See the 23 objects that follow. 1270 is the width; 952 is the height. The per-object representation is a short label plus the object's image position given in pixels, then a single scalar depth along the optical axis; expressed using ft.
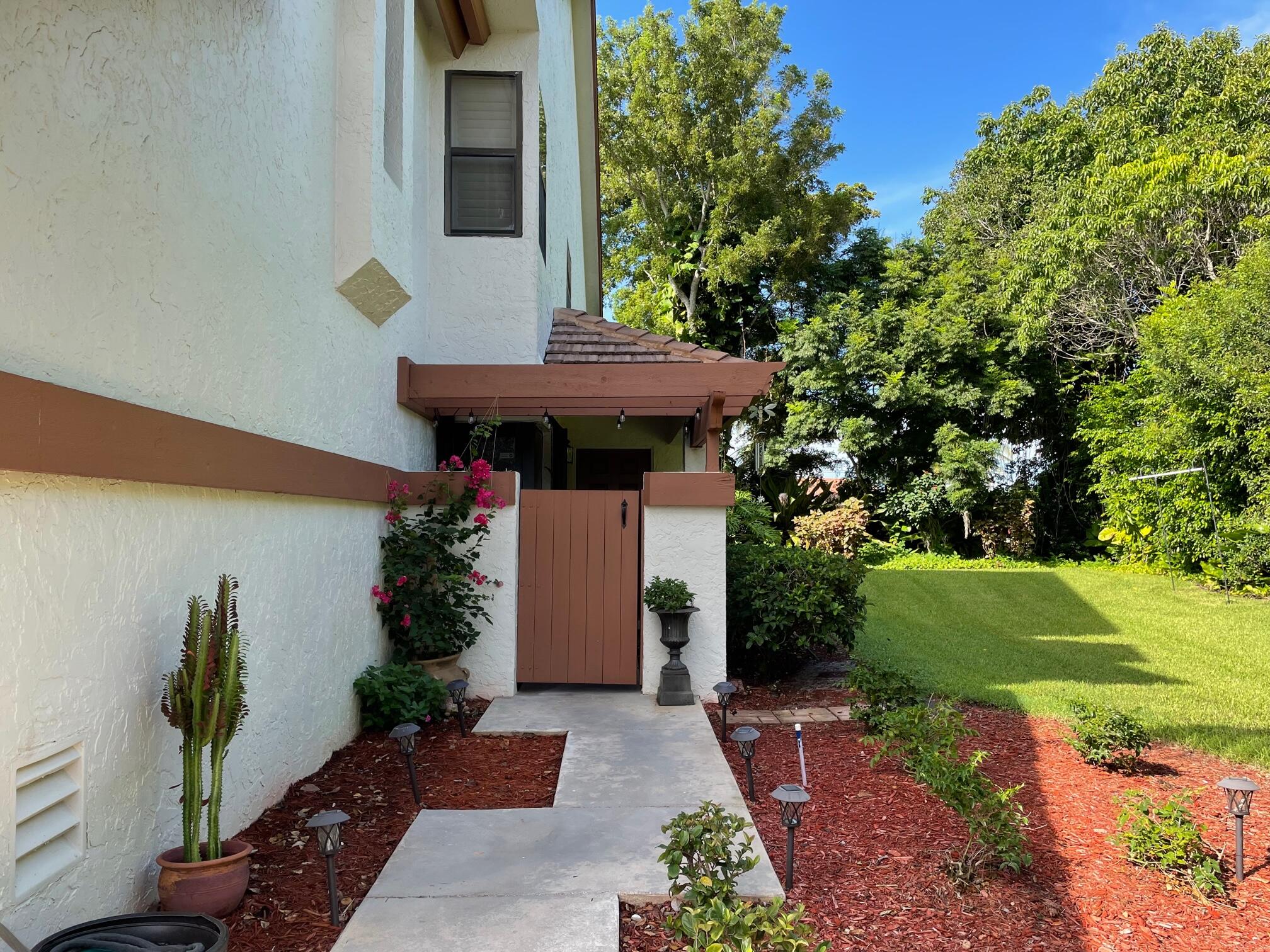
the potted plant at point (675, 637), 21.59
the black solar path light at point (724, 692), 18.15
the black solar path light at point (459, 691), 18.47
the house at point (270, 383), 8.41
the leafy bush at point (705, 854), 9.19
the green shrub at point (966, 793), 11.71
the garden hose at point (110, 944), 7.68
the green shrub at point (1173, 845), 11.76
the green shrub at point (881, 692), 18.57
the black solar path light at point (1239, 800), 11.99
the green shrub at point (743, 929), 7.87
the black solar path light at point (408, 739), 14.30
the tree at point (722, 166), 75.87
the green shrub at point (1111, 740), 16.80
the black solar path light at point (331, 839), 10.19
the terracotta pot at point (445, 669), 21.07
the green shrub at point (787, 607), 23.48
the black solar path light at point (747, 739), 14.17
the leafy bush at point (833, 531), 55.93
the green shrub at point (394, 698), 18.62
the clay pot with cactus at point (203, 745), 9.73
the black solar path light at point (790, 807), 11.25
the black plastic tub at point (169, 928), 8.06
